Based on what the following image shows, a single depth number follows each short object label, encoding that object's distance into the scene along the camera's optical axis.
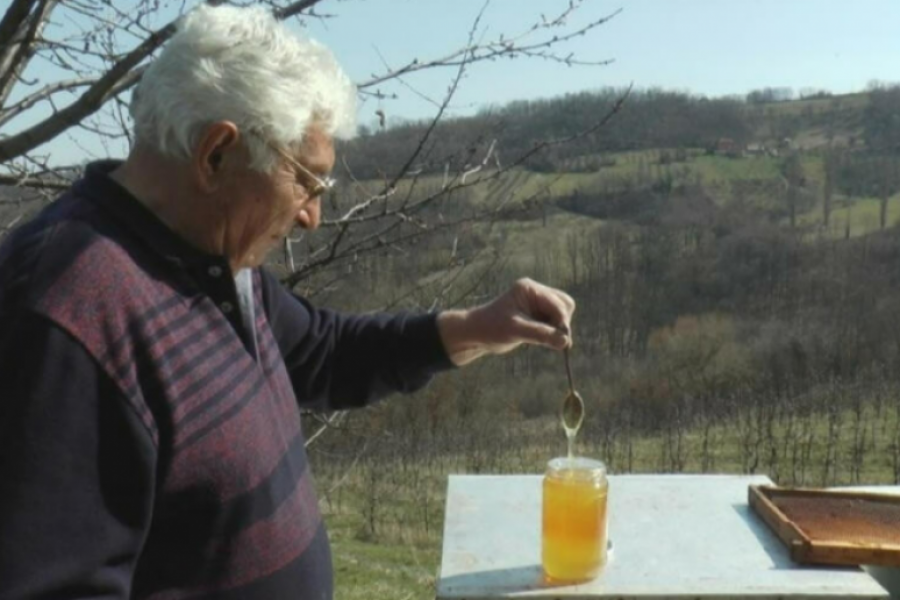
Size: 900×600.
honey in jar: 1.73
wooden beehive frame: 1.79
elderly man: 1.21
